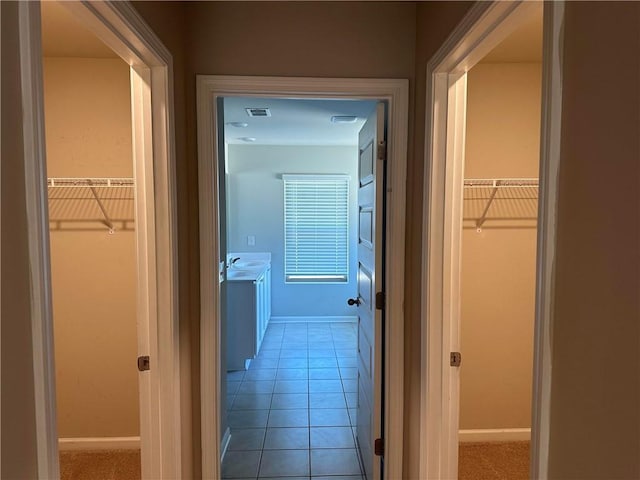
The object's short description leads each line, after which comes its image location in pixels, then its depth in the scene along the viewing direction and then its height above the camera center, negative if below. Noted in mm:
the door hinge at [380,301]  1998 -383
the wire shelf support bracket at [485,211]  2613 +75
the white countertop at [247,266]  4186 -526
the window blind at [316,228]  5742 -79
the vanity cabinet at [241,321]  4027 -982
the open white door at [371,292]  1970 -369
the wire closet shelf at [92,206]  2498 +100
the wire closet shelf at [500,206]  2621 +107
